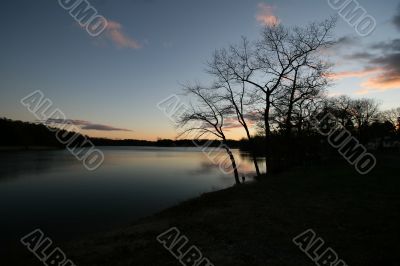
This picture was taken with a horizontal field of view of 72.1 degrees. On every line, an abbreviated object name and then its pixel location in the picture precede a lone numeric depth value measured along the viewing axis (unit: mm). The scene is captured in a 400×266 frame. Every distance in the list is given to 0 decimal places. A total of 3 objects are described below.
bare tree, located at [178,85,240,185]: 26938
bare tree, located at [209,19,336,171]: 23016
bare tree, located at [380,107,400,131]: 82962
